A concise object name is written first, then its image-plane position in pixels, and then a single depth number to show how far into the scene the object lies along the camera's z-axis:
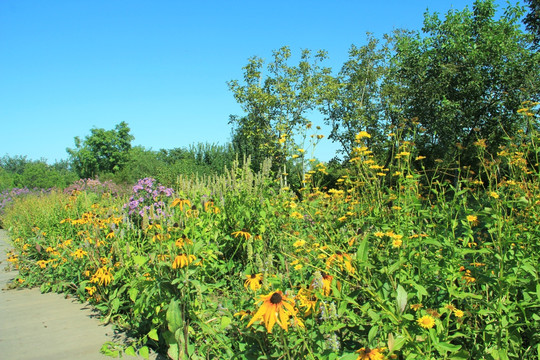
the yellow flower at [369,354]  1.42
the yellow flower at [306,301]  1.73
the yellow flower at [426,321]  1.42
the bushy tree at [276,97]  19.89
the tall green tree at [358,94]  20.28
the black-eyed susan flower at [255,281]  2.13
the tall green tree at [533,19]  11.13
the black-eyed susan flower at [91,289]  3.30
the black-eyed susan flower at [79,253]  3.63
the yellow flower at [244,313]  1.92
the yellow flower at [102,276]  3.17
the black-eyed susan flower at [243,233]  3.37
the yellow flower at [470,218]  1.88
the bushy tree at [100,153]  52.69
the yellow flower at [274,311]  1.40
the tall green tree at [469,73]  11.89
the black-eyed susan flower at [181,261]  2.12
